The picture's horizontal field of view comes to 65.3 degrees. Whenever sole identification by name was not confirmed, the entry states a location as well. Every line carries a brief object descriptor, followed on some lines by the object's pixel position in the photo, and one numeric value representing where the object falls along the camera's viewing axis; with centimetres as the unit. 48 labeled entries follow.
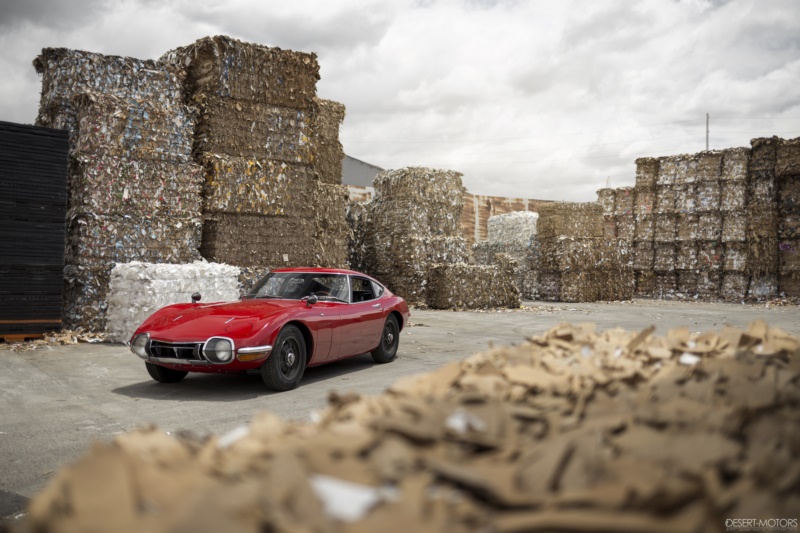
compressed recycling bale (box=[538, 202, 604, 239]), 2214
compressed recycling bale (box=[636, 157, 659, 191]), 2336
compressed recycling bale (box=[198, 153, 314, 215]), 1134
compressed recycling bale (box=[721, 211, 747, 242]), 2130
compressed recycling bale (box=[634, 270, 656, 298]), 2414
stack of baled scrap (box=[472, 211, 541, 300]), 2278
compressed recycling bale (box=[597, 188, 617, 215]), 2502
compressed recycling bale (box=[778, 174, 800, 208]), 2042
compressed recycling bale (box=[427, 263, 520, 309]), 1736
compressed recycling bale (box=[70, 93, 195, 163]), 1032
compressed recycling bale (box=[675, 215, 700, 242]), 2245
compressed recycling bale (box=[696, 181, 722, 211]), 2175
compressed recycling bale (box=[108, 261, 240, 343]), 966
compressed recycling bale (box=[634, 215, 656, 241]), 2364
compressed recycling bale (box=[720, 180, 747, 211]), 2123
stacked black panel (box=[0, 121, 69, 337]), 983
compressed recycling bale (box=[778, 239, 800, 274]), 2062
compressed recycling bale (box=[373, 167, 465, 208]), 1783
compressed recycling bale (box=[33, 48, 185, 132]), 1057
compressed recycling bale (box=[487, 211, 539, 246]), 2375
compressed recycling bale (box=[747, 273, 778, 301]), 2106
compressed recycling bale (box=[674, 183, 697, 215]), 2242
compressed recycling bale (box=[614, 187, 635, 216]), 2431
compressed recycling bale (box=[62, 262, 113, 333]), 1036
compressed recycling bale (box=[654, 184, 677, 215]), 2292
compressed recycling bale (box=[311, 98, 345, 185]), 1594
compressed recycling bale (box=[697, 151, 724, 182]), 2162
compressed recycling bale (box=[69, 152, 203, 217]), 1032
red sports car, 622
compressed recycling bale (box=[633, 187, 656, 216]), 2353
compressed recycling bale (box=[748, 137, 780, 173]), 2073
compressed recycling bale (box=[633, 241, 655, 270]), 2386
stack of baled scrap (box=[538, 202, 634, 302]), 2144
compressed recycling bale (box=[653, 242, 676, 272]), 2333
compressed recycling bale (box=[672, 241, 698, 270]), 2273
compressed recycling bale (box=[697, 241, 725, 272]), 2212
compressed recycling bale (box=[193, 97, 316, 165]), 1136
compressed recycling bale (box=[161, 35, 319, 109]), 1120
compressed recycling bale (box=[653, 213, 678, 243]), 2305
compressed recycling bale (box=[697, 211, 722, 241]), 2186
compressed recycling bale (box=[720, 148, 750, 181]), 2111
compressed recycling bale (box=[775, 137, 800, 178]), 2011
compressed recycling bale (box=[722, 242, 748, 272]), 2144
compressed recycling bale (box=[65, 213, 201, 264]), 1032
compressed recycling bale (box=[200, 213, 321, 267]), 1152
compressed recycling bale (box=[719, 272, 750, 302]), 2170
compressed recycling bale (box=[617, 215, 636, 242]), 2420
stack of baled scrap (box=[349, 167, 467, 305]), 1780
